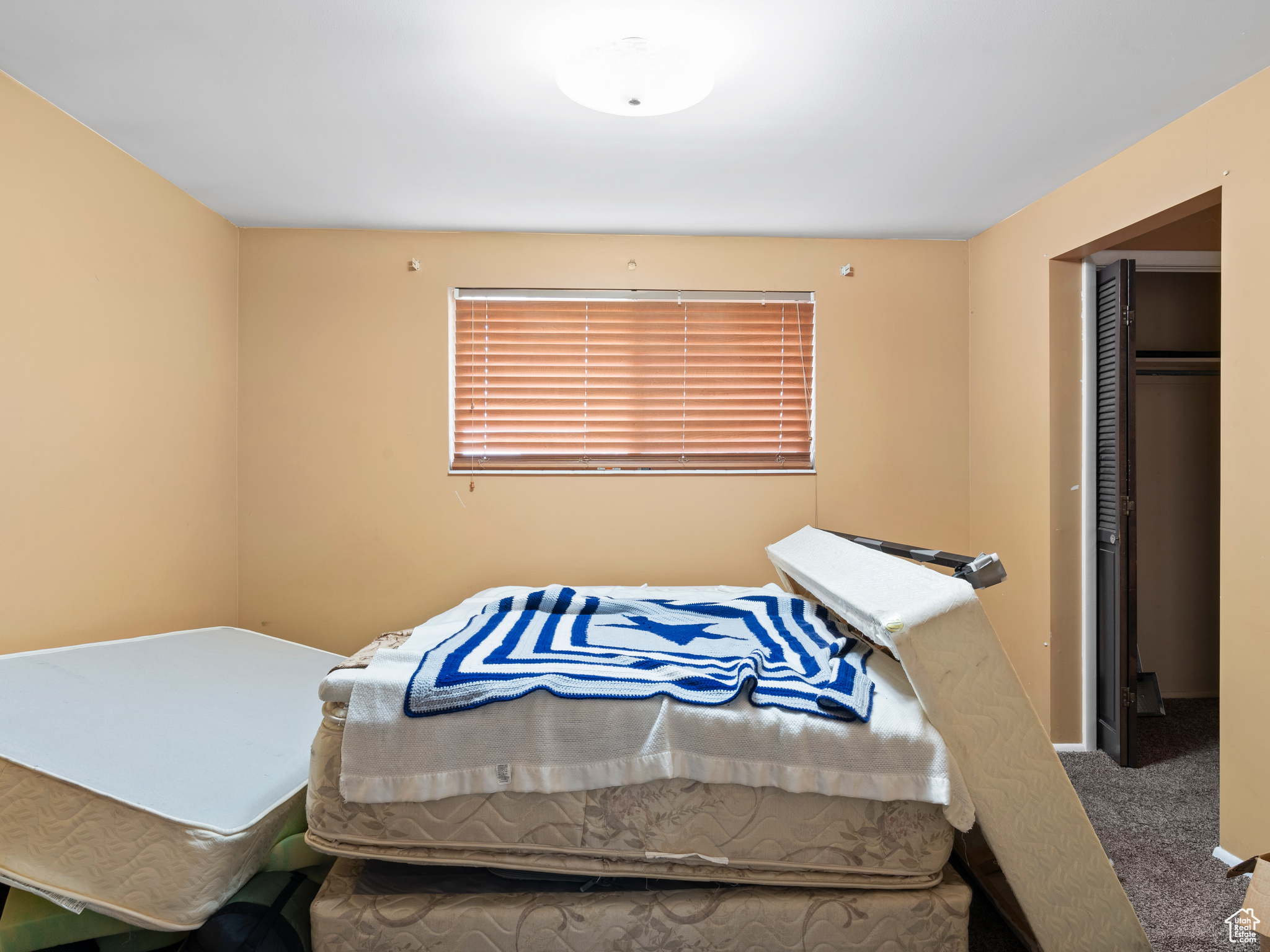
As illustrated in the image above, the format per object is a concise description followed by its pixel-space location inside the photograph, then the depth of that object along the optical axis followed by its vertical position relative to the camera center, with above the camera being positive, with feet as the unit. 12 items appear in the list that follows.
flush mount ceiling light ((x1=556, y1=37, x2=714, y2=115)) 5.62 +3.33
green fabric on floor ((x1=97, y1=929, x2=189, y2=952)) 5.06 -3.45
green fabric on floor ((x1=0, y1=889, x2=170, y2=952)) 4.89 -3.24
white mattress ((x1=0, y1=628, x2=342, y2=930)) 4.82 -2.44
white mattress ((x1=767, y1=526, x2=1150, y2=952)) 4.99 -2.18
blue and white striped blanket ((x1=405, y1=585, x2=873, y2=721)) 5.25 -1.66
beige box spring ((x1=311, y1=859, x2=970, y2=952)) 5.08 -3.31
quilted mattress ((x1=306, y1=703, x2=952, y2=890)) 5.08 -2.61
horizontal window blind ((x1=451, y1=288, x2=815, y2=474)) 10.95 +1.49
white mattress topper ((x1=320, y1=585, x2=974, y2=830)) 4.99 -2.03
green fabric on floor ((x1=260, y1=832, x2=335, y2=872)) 5.48 -3.07
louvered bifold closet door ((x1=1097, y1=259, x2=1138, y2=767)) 9.11 -0.39
